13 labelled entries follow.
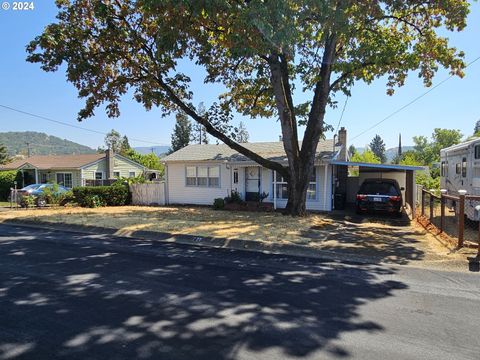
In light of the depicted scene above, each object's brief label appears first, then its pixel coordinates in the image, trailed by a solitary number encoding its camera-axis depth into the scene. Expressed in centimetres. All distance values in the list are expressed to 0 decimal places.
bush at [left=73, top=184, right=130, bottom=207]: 2072
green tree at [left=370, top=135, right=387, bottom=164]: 13066
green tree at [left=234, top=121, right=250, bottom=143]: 9766
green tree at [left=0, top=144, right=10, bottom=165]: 6192
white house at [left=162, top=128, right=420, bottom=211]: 1805
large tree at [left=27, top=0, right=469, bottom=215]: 1092
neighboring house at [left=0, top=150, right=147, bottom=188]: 3294
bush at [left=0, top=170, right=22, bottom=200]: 3079
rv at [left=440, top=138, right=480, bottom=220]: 1151
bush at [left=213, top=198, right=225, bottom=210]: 1878
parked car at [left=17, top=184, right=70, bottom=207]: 2173
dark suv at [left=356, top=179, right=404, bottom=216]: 1518
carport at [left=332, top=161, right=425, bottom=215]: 1612
